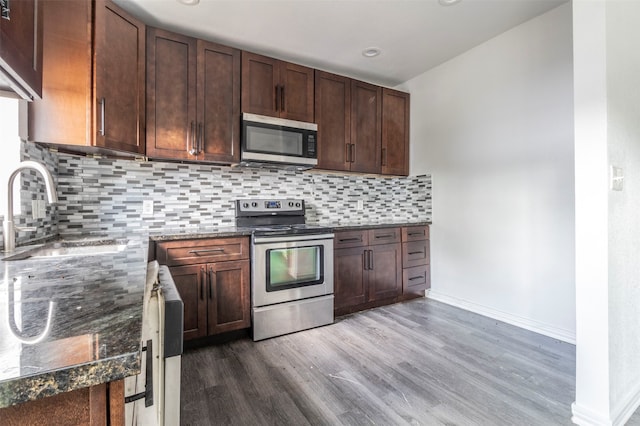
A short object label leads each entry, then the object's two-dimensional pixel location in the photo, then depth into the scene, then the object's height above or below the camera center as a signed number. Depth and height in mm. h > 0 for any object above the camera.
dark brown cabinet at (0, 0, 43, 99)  804 +501
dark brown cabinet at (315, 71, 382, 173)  3072 +965
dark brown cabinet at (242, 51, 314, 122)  2676 +1166
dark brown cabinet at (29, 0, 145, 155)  1845 +875
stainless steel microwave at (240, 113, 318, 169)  2609 +650
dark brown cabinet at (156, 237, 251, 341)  2215 -504
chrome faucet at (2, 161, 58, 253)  1232 +77
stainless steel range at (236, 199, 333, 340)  2443 -514
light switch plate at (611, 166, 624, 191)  1503 +171
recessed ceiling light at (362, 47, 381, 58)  2905 +1575
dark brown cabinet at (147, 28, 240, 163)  2334 +939
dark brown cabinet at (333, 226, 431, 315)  2930 -549
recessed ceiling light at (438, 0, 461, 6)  2213 +1544
